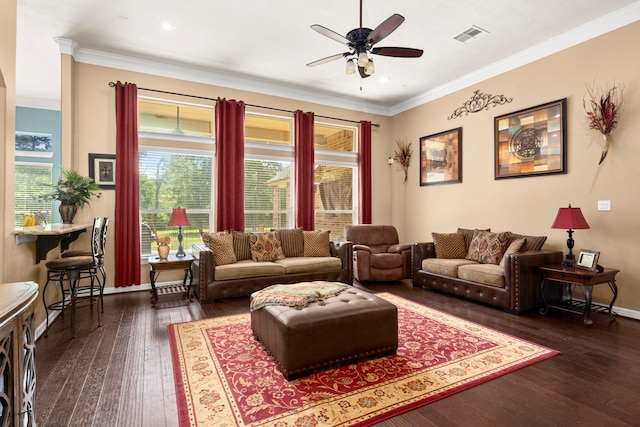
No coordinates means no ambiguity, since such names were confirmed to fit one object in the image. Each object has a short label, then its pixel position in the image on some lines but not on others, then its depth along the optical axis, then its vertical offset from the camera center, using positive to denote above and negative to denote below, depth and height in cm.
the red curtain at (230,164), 531 +78
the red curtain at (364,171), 675 +83
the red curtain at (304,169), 602 +79
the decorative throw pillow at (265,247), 487 -55
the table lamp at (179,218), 438 -10
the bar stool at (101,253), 374 -50
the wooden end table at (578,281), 341 -77
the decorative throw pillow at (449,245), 504 -54
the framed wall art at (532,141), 429 +99
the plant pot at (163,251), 431 -53
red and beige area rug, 195 -121
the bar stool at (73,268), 319 -57
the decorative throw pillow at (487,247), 446 -51
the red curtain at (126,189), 468 +32
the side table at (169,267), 414 -72
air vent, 405 +227
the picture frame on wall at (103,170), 462 +59
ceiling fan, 293 +164
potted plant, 403 +24
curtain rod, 491 +186
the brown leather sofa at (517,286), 375 -92
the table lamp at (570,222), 367 -13
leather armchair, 538 -87
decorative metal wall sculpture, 504 +176
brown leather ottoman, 232 -93
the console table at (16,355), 115 -56
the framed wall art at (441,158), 575 +99
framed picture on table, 353 -54
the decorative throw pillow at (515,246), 418 -46
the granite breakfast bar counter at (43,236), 273 -22
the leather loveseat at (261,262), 427 -75
